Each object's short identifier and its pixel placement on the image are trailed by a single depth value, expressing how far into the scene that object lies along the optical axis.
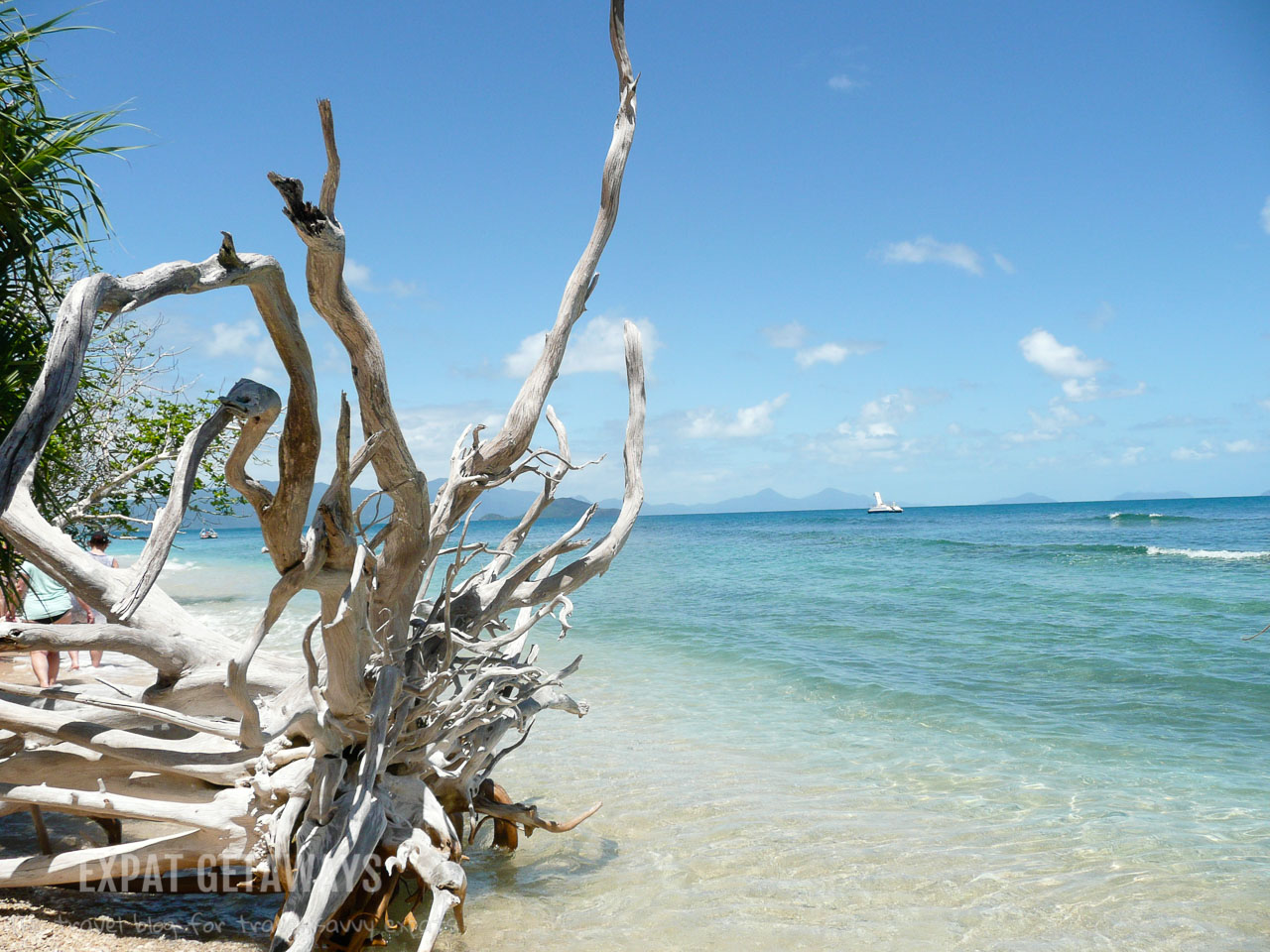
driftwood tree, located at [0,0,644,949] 2.53
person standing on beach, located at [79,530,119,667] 7.46
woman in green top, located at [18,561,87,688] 6.59
